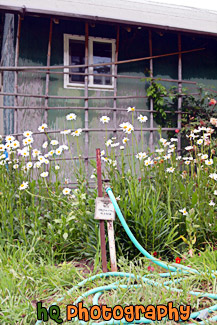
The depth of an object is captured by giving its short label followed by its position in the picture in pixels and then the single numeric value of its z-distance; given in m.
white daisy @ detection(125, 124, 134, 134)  3.07
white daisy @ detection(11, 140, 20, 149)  3.43
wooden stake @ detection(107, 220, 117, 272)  2.38
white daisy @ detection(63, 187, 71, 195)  3.08
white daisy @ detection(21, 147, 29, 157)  3.45
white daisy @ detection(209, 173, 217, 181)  3.03
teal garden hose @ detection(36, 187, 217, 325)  1.88
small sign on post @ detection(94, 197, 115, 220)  2.38
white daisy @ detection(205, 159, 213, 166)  3.21
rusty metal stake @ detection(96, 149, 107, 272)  2.35
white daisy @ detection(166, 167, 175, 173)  3.22
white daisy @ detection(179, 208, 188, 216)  2.92
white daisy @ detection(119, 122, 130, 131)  3.17
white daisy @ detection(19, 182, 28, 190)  3.10
